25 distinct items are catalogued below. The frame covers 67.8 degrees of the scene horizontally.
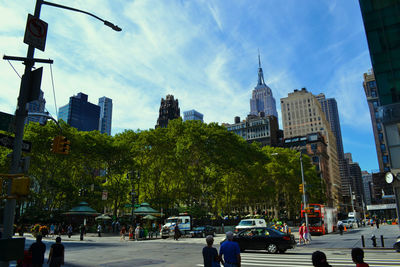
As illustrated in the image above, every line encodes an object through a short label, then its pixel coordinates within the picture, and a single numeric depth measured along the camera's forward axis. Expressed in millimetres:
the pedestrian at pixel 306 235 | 25702
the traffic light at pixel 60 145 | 11249
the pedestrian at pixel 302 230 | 25431
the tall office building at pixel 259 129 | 144125
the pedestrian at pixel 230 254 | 7781
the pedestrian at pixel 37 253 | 8766
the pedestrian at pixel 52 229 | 34031
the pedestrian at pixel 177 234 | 31109
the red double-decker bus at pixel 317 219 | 38562
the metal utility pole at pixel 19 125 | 6309
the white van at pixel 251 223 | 30342
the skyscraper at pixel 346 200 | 163800
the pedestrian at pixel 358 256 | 5047
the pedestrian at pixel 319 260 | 4648
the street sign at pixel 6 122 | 6992
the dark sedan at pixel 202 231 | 35656
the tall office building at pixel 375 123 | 93700
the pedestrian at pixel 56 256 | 8867
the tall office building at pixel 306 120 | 153375
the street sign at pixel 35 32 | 7414
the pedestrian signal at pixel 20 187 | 6211
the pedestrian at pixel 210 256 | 7662
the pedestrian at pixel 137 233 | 32525
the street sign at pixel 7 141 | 7082
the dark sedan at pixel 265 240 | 18578
